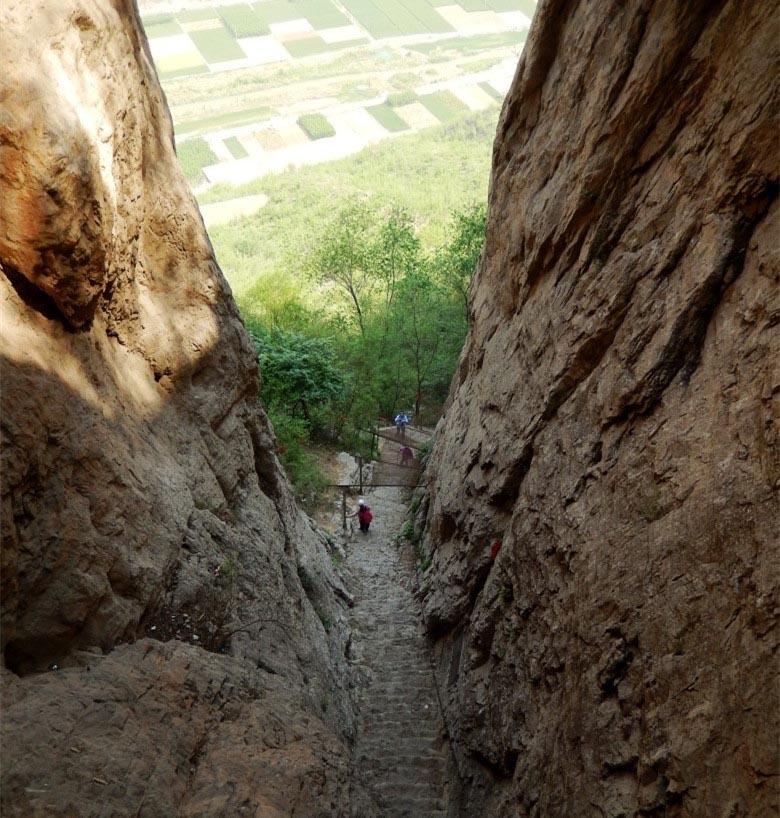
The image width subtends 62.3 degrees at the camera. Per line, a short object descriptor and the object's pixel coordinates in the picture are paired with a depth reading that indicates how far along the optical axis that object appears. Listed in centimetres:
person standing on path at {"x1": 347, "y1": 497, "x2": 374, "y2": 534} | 2031
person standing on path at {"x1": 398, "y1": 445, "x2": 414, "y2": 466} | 2494
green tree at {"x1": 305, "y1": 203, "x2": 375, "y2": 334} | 3672
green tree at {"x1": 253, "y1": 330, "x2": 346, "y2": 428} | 2323
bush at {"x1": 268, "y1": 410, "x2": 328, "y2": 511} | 2042
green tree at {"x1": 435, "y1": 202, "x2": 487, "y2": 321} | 3133
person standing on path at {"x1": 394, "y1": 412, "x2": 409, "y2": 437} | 2708
